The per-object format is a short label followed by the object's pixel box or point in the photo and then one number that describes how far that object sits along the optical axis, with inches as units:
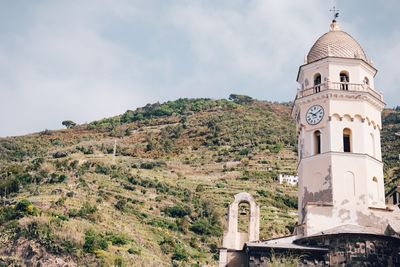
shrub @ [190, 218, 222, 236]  2955.2
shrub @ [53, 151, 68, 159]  3908.0
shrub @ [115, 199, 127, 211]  2871.6
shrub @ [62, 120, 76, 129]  5819.9
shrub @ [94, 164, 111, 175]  3449.8
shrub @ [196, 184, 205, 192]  3465.1
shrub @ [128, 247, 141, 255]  2324.6
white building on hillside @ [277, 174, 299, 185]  3673.7
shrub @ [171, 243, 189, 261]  2496.3
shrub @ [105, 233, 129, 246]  2360.4
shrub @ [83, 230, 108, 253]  2199.8
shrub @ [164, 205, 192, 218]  3078.2
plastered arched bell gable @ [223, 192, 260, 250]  1238.3
